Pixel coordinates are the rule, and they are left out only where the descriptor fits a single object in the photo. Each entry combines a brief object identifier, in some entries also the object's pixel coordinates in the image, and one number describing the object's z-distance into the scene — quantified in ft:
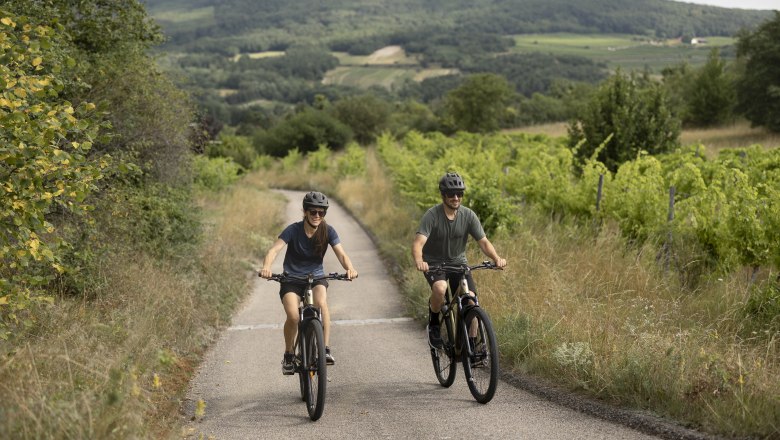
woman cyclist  25.26
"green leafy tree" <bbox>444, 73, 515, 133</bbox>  227.61
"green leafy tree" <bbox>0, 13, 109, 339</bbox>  19.76
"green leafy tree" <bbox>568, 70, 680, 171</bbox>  79.05
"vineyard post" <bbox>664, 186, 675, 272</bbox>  41.00
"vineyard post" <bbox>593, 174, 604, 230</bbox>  49.57
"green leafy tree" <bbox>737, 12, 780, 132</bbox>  142.00
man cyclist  25.77
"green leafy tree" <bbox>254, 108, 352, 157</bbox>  236.43
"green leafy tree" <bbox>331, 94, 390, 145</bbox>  256.93
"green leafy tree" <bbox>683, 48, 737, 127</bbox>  181.27
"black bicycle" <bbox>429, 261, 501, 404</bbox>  23.80
